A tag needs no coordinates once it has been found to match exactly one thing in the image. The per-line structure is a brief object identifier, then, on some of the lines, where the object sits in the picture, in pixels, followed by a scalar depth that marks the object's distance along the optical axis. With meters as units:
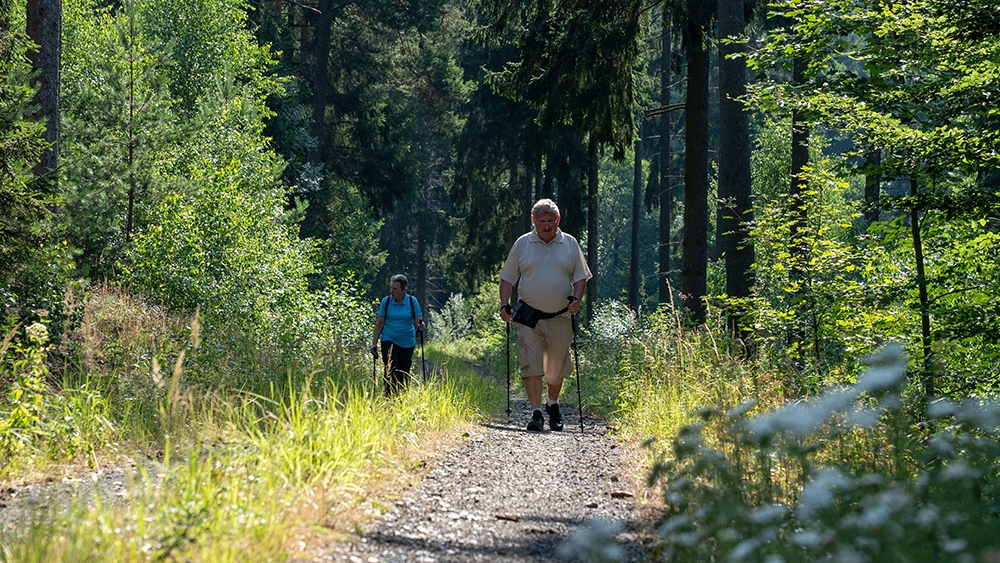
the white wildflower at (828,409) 6.35
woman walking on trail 21.98
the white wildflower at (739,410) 8.36
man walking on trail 18.44
